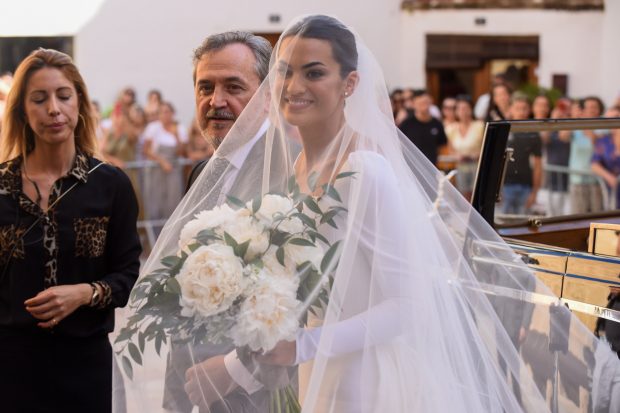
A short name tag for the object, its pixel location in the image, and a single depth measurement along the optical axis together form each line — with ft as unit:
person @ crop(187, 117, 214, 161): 43.11
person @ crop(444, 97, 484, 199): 43.09
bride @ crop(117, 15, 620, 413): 8.87
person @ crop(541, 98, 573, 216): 40.34
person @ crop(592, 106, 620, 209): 37.70
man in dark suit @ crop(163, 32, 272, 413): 8.89
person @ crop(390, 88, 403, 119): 55.88
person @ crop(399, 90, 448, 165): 40.19
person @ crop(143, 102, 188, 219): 39.06
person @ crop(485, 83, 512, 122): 40.24
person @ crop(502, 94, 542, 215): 32.17
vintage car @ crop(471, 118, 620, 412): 12.00
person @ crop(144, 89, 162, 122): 46.65
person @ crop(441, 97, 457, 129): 53.98
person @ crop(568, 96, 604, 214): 38.68
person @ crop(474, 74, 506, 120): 42.91
